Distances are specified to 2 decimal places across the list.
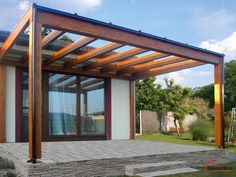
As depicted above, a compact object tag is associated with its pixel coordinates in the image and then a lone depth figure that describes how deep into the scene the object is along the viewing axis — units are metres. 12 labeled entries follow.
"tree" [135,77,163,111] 16.47
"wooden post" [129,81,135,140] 9.53
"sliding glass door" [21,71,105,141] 7.94
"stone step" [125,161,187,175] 4.71
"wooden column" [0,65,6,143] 7.27
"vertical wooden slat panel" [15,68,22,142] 7.54
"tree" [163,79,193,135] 15.66
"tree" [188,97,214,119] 17.56
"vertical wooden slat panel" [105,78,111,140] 9.07
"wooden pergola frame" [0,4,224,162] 4.36
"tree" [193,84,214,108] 32.06
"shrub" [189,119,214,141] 11.45
